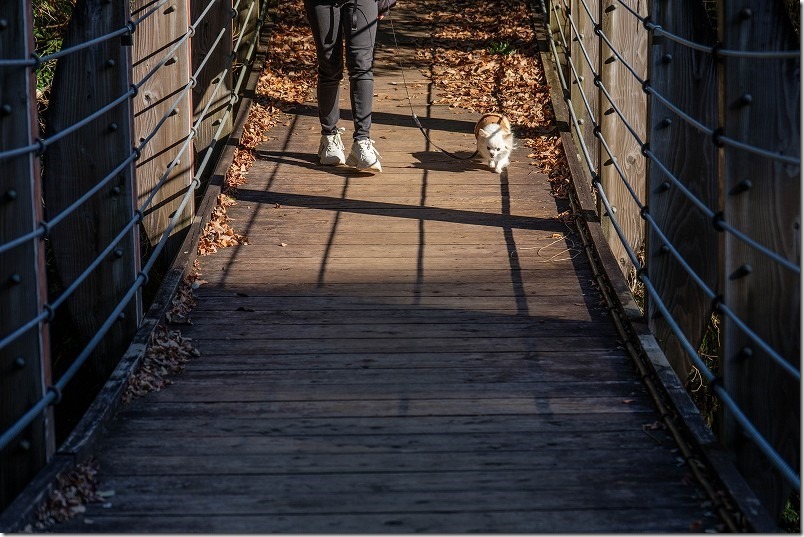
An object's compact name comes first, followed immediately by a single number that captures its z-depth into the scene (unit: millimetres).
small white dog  6410
